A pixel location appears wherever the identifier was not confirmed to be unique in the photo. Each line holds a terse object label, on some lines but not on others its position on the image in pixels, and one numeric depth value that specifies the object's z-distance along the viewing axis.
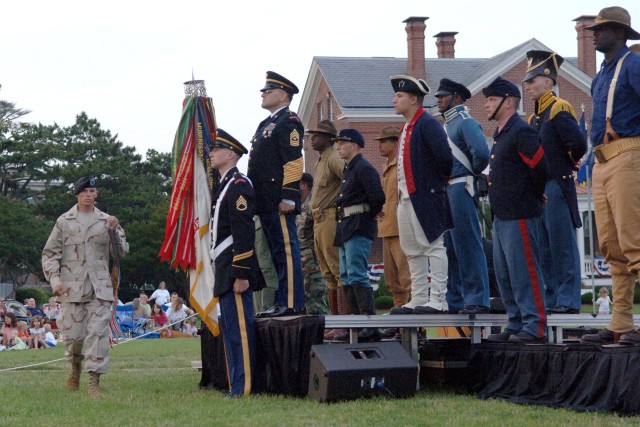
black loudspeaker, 8.41
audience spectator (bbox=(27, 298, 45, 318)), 33.16
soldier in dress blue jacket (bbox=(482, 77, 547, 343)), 8.38
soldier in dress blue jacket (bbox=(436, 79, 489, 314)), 9.40
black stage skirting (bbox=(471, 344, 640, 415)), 7.23
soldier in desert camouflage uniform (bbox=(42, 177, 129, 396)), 10.42
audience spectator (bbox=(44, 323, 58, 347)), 25.22
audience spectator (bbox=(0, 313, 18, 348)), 24.17
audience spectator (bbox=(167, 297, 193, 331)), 29.39
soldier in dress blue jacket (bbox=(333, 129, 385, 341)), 10.22
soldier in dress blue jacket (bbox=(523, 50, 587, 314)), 9.16
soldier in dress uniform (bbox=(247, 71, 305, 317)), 9.78
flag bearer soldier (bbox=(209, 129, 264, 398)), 9.24
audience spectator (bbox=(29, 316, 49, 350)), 24.52
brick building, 44.97
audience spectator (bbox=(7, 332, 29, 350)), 23.80
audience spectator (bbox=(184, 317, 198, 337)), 29.14
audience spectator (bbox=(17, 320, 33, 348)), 24.52
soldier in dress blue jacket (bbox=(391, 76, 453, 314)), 9.20
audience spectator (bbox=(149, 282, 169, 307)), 34.34
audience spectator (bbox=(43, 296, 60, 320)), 30.70
